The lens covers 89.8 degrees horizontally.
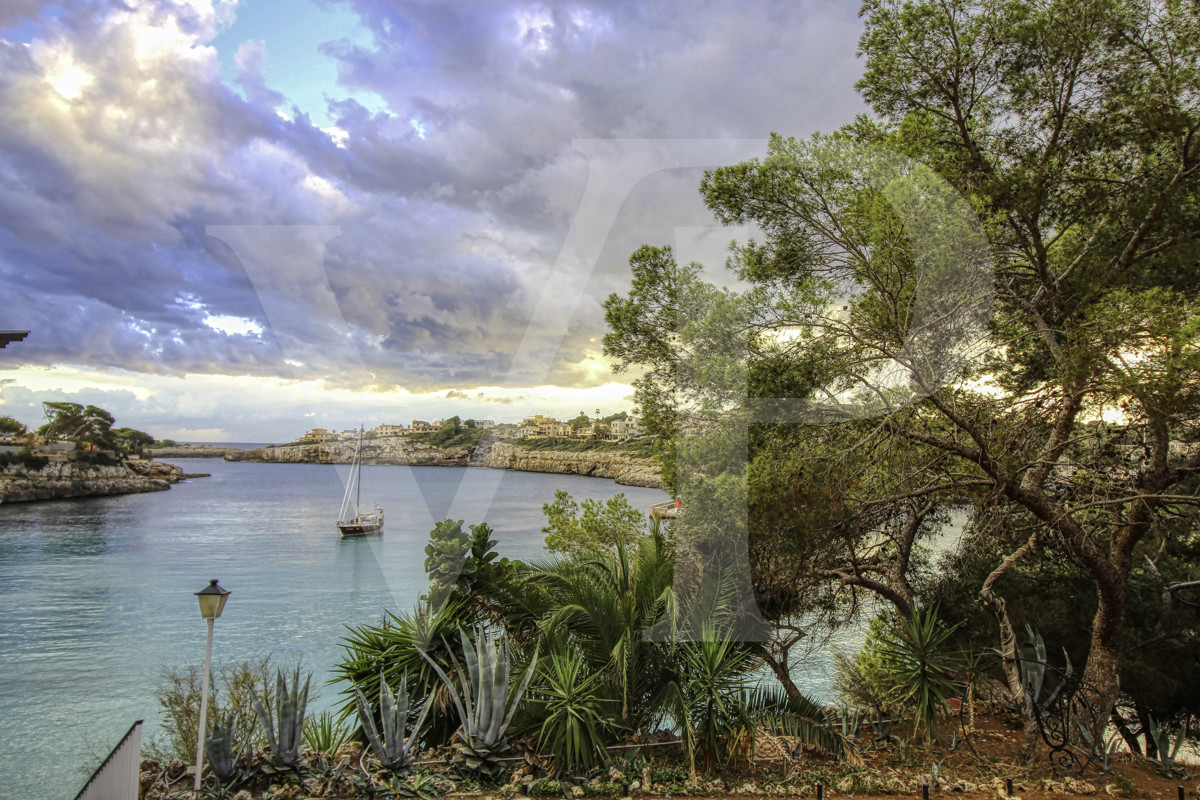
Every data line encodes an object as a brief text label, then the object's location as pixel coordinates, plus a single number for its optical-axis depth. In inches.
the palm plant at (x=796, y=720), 175.6
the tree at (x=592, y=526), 348.5
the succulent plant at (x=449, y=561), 195.8
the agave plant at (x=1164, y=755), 185.0
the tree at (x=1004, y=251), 183.0
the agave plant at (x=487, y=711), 154.5
